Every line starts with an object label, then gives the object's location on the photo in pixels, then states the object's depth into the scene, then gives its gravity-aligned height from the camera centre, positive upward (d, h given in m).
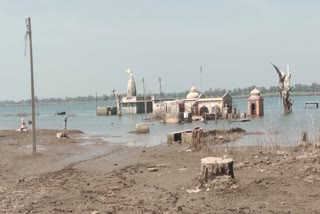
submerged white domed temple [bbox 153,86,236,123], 83.44 -2.01
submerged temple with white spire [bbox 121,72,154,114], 126.50 -1.18
